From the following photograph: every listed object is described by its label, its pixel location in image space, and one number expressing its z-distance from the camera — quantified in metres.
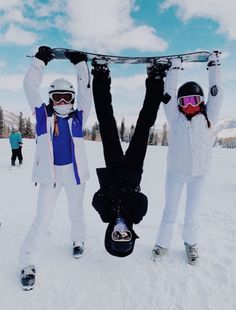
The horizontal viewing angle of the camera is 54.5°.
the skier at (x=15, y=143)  12.44
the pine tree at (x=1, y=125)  55.49
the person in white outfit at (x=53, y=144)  3.05
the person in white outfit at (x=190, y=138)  3.37
